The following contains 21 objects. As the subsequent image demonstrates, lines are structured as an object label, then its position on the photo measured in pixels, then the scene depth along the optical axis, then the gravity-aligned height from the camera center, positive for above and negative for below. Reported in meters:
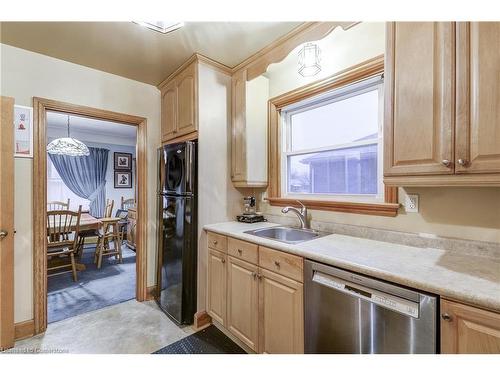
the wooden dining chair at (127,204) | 5.25 -0.38
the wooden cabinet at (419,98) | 1.04 +0.42
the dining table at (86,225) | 3.36 -0.56
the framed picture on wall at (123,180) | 5.62 +0.17
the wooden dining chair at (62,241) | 2.95 -0.70
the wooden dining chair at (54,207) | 4.46 -0.39
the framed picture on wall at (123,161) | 5.60 +0.62
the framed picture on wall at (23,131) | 1.90 +0.45
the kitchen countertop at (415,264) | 0.83 -0.36
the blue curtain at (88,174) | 4.97 +0.28
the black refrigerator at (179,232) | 2.02 -0.41
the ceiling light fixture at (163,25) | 1.40 +0.98
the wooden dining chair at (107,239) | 3.60 -0.85
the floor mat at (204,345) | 1.75 -1.22
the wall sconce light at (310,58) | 1.73 +0.96
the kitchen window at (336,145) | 1.72 +0.35
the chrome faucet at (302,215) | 1.91 -0.23
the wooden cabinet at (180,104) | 2.10 +0.81
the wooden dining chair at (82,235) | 3.66 -0.77
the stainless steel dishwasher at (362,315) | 0.91 -0.57
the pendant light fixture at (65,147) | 3.73 +0.65
